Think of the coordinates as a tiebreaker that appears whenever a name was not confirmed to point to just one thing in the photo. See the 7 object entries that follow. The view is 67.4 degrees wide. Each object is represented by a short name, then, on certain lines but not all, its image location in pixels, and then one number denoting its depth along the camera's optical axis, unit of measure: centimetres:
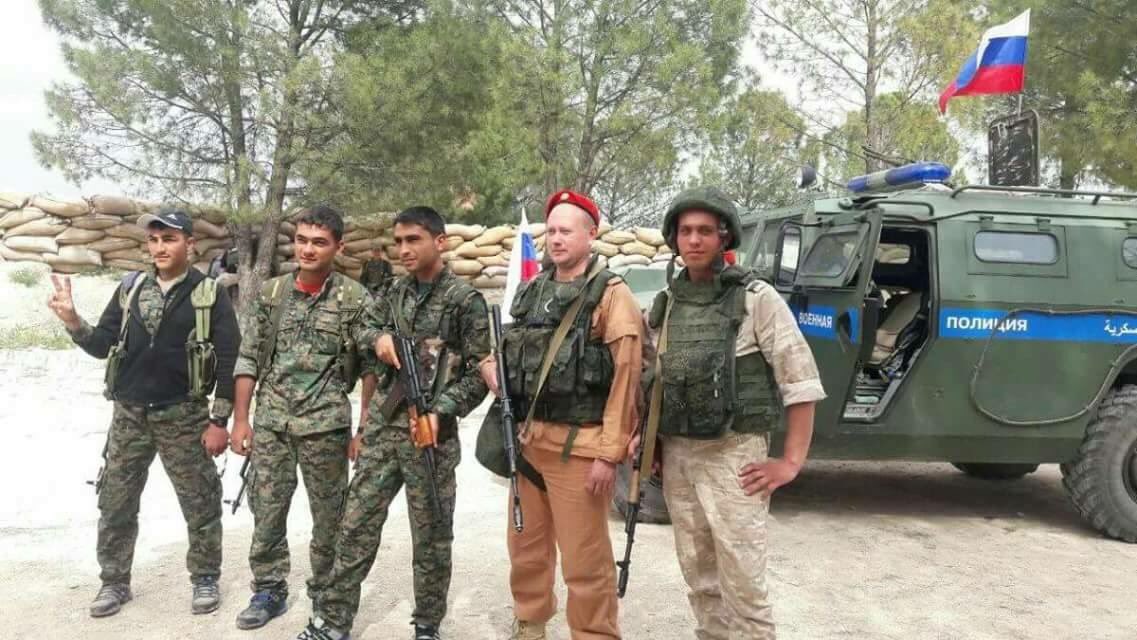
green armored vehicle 470
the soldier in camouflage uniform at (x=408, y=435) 300
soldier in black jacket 336
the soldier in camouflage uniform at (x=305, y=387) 316
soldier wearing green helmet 249
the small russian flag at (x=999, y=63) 638
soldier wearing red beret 265
